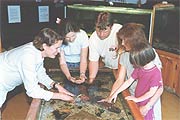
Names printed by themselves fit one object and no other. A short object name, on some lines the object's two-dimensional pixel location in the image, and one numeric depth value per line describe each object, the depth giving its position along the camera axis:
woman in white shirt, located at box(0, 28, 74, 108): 1.88
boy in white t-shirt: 2.45
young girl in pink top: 1.77
